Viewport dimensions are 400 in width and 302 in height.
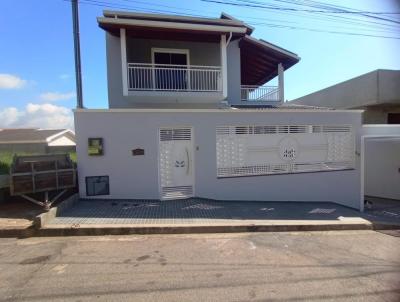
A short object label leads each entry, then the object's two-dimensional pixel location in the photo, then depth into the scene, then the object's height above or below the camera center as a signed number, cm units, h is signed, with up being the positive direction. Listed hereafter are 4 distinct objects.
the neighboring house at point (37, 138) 1000 +32
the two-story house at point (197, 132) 866 +19
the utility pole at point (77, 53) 1245 +378
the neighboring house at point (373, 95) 1677 +244
